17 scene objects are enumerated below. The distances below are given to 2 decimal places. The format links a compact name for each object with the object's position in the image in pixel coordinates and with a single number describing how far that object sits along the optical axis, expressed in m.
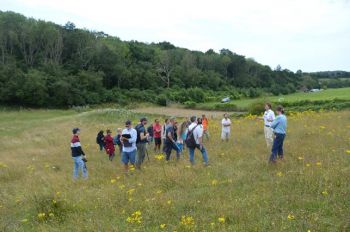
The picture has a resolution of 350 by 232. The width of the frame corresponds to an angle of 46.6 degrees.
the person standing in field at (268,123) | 15.03
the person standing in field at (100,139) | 19.97
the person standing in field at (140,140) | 14.01
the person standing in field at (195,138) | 12.91
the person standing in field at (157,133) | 17.95
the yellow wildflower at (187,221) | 7.05
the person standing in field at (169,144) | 14.93
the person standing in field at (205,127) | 19.89
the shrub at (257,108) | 42.91
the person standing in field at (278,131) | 11.68
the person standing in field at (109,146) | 17.00
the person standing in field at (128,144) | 12.98
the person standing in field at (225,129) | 18.61
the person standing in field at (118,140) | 17.70
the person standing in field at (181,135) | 16.09
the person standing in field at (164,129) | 16.38
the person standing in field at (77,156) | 13.70
